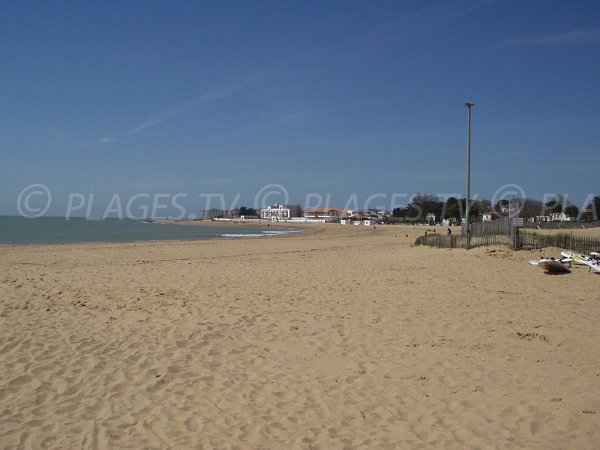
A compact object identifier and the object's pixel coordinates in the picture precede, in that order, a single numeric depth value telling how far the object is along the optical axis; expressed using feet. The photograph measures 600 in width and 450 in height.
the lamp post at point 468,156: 74.59
